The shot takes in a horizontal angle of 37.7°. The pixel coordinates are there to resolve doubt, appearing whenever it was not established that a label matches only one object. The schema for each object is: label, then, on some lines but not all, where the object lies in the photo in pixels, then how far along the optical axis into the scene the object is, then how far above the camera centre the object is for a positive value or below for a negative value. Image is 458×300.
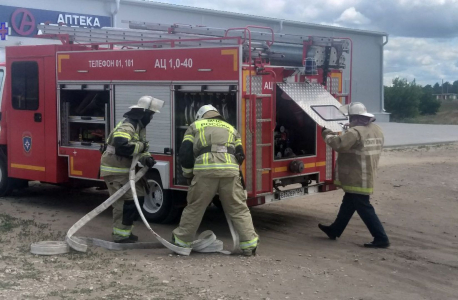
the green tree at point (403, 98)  51.41 +1.51
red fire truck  7.99 +0.26
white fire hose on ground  7.14 -1.36
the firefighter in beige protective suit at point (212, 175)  7.08 -0.60
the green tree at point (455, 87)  83.86 +3.92
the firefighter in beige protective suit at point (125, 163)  7.68 -0.52
